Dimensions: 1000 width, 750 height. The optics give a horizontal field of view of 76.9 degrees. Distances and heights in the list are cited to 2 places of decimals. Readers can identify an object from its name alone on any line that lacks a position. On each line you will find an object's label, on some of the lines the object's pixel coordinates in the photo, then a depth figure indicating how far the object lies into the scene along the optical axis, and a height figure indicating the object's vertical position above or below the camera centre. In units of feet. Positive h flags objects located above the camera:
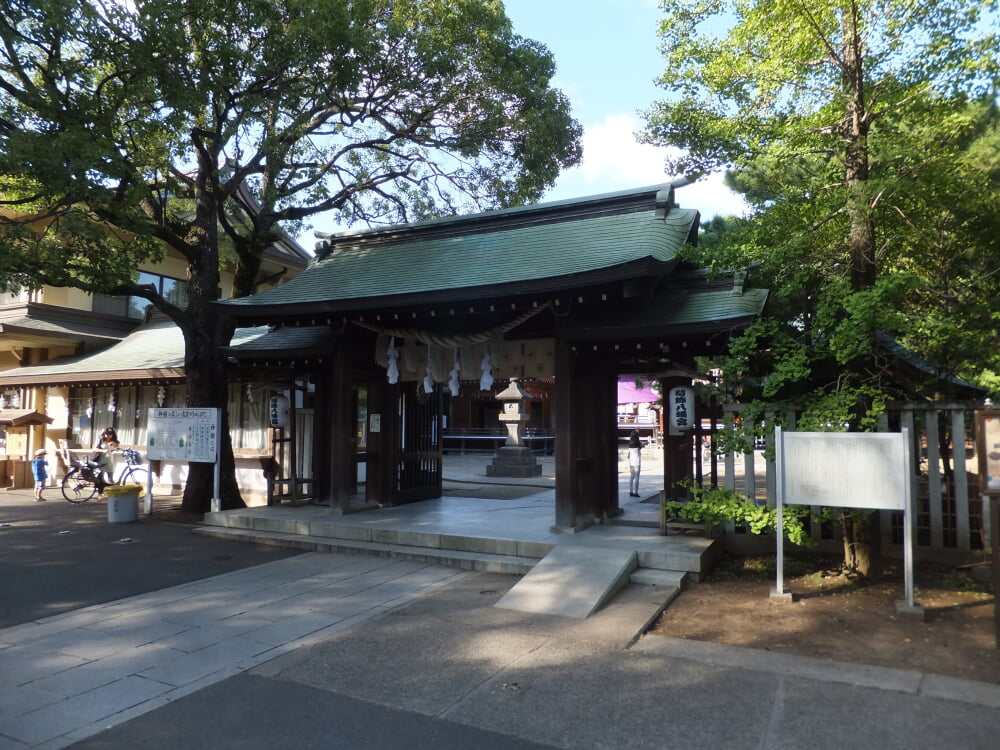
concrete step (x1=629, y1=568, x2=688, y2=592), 23.25 -6.29
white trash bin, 38.01 -5.84
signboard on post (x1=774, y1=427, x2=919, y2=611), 19.86 -2.06
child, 47.98 -4.48
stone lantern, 68.54 -4.27
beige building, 52.03 +3.68
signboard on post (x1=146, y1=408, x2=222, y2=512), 37.73 -1.40
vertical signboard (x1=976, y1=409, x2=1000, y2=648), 17.11 -1.63
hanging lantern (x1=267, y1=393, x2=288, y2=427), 39.32 +0.11
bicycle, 48.91 -5.18
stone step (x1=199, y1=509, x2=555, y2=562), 27.66 -6.07
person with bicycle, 50.42 -3.37
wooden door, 41.16 -2.35
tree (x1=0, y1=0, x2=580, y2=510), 30.22 +17.10
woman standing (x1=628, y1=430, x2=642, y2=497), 46.38 -3.91
